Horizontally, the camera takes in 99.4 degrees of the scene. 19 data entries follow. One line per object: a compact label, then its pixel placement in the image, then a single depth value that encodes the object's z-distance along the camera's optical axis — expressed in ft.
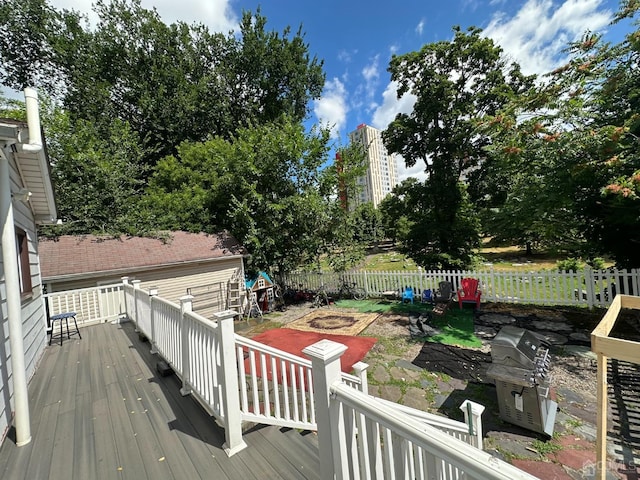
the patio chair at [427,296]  29.22
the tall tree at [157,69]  51.83
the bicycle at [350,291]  35.04
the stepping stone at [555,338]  18.46
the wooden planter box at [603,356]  5.74
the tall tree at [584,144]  18.49
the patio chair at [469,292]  26.43
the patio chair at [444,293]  26.32
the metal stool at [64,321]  18.09
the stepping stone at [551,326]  20.44
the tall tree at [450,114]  34.09
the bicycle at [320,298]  33.71
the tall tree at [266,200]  36.91
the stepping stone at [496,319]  22.53
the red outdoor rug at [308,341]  18.00
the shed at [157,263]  26.48
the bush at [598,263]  32.44
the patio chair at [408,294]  30.19
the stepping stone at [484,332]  19.93
